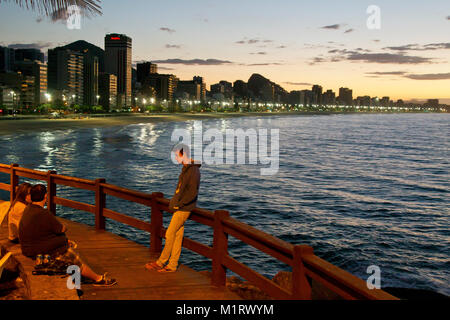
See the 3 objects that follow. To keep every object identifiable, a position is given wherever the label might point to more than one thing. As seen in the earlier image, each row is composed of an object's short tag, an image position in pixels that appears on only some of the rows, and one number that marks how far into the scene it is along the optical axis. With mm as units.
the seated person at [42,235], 6164
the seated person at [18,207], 7242
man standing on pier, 6953
